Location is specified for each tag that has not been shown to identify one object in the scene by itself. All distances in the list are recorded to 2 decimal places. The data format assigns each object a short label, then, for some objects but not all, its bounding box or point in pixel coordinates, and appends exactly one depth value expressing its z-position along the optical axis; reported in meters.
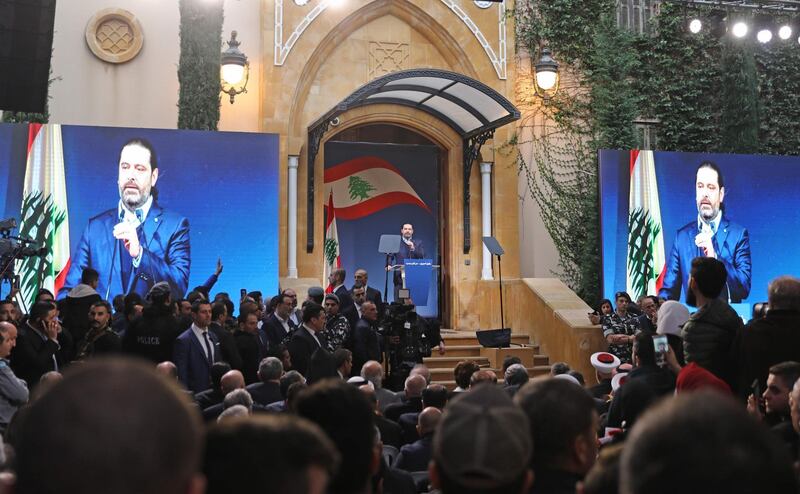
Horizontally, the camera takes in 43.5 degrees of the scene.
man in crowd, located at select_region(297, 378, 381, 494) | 2.61
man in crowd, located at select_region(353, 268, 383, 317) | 13.30
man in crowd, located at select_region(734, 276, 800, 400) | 4.88
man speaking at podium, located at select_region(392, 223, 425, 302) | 16.41
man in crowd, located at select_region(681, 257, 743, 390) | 5.11
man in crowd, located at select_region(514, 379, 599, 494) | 2.80
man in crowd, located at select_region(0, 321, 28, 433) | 6.68
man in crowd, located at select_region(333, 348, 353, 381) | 7.91
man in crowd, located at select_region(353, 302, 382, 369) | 10.92
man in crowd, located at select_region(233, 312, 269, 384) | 9.45
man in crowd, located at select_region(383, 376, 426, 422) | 7.71
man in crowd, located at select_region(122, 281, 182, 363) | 8.70
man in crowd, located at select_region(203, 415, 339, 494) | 1.81
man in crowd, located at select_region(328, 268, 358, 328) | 11.86
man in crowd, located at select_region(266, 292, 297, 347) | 10.77
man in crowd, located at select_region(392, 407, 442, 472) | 6.08
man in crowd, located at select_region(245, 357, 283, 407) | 7.61
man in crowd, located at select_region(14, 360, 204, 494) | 1.33
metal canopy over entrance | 15.16
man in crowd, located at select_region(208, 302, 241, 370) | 8.99
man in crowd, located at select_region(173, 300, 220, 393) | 8.59
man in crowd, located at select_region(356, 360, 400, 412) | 8.38
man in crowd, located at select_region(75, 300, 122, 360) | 8.31
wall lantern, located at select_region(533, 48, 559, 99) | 16.98
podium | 16.06
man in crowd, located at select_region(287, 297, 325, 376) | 9.23
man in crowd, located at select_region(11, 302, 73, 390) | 7.77
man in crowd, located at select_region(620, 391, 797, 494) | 1.37
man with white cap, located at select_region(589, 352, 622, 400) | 9.05
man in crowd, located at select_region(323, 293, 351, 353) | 10.81
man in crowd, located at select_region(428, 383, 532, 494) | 2.36
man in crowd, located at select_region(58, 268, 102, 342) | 10.09
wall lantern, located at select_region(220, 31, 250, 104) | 14.98
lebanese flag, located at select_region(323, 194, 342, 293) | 21.31
